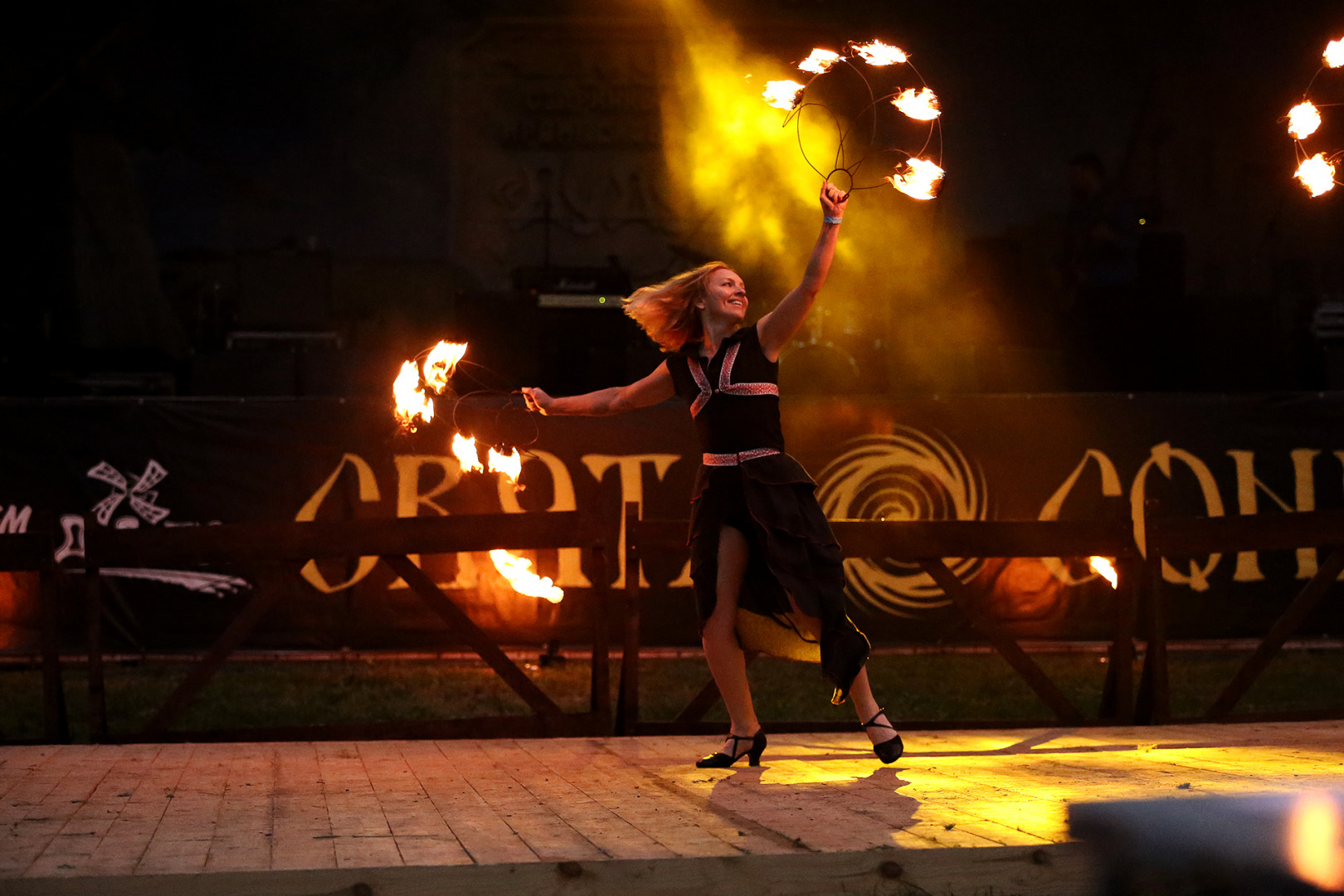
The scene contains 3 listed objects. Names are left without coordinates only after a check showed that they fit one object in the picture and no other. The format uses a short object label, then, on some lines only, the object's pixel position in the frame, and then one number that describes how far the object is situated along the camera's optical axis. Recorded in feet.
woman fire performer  18.26
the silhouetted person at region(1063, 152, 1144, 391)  49.67
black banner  33.83
